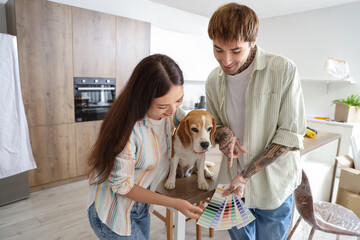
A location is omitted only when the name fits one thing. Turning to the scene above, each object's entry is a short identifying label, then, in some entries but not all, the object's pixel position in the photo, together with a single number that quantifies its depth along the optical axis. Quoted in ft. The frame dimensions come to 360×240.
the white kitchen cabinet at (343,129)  11.21
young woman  2.86
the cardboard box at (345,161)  7.23
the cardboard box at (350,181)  7.33
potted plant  11.40
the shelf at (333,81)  12.51
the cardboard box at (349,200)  7.31
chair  4.64
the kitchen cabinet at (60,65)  8.45
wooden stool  5.41
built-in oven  9.86
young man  2.85
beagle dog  3.32
